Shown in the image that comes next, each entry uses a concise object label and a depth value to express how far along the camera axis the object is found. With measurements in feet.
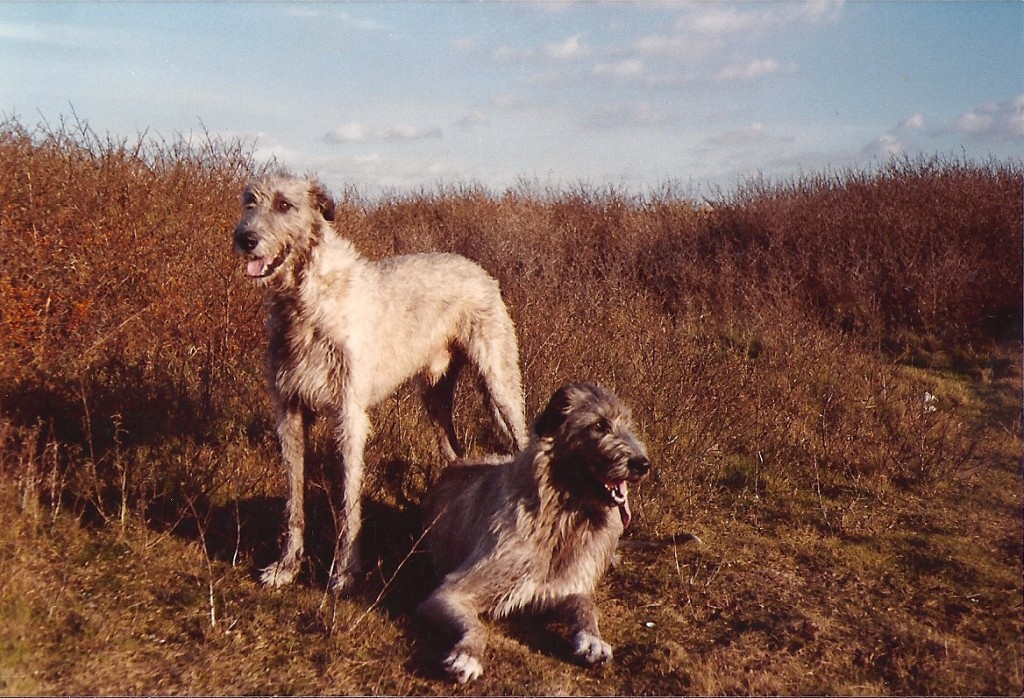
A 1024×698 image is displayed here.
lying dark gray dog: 14.60
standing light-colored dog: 16.11
